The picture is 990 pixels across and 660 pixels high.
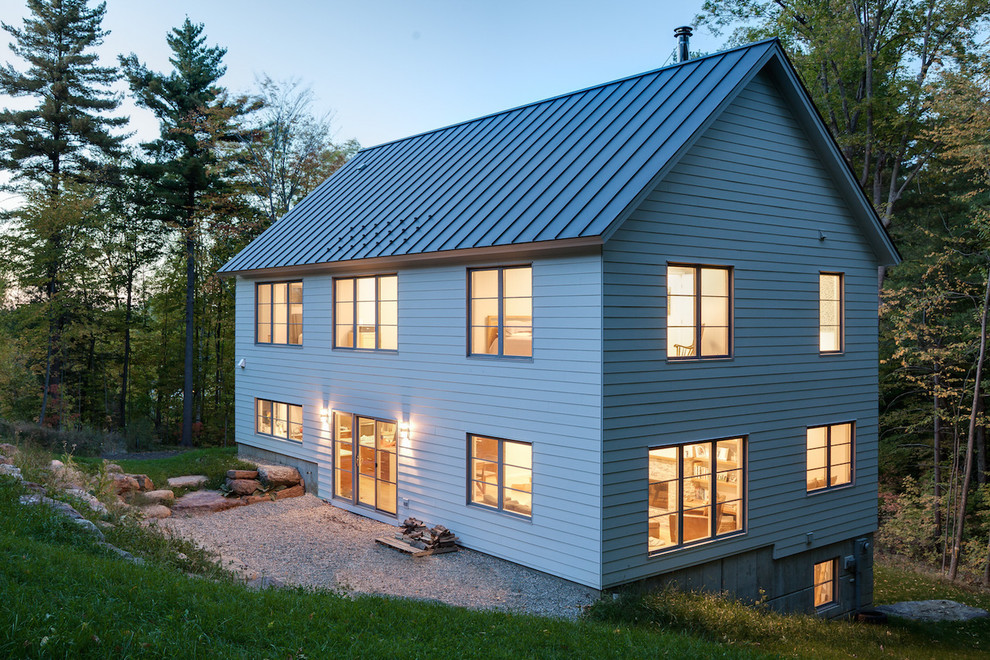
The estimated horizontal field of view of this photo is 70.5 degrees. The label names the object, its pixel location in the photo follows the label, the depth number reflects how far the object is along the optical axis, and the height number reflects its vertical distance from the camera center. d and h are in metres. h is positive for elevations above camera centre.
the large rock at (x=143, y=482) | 14.14 -3.40
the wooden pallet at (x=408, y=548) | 11.09 -3.74
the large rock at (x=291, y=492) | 15.14 -3.86
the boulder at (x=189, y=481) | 15.02 -3.61
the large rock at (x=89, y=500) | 9.94 -2.74
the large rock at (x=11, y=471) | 9.58 -2.22
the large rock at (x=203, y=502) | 13.68 -3.74
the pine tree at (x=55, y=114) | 24.69 +7.24
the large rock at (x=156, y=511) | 12.78 -3.64
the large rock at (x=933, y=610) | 13.43 -5.72
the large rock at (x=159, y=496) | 13.58 -3.54
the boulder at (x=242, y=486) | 14.66 -3.60
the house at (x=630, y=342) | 9.59 -0.40
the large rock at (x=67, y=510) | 8.02 -2.37
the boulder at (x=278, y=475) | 15.16 -3.50
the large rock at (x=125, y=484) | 13.70 -3.34
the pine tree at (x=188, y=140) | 25.72 +6.50
